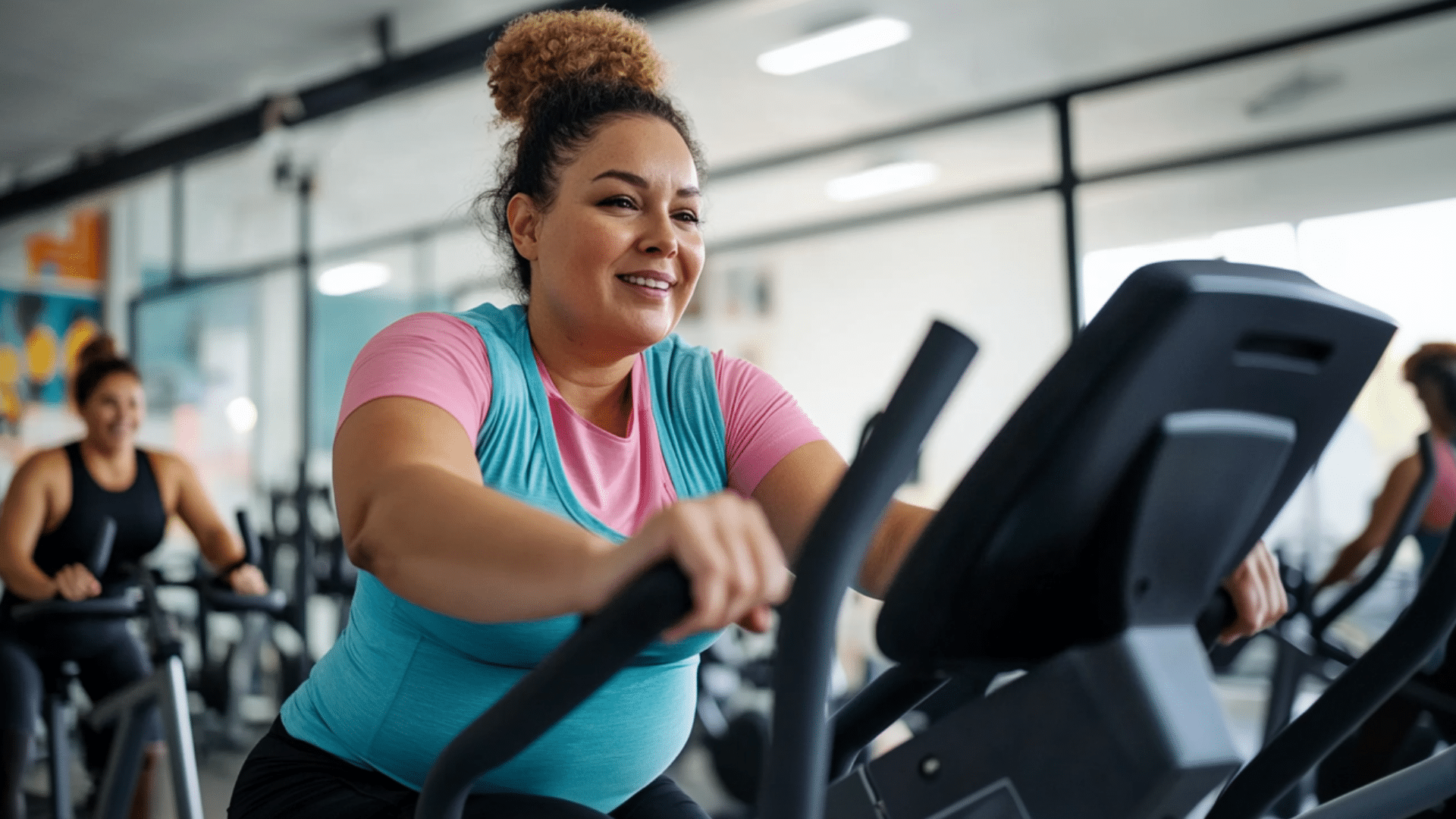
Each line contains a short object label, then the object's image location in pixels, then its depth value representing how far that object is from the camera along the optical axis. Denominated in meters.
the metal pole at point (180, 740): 2.16
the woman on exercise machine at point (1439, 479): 3.06
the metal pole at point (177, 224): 7.23
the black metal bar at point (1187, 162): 4.22
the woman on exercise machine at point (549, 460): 0.80
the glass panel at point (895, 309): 5.12
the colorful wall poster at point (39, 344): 7.61
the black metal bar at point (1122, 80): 4.04
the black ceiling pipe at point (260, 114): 4.92
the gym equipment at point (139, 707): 2.18
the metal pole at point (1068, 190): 4.59
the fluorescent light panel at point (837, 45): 5.02
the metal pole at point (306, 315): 6.53
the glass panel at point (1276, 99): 4.14
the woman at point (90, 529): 2.99
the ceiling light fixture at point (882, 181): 5.62
